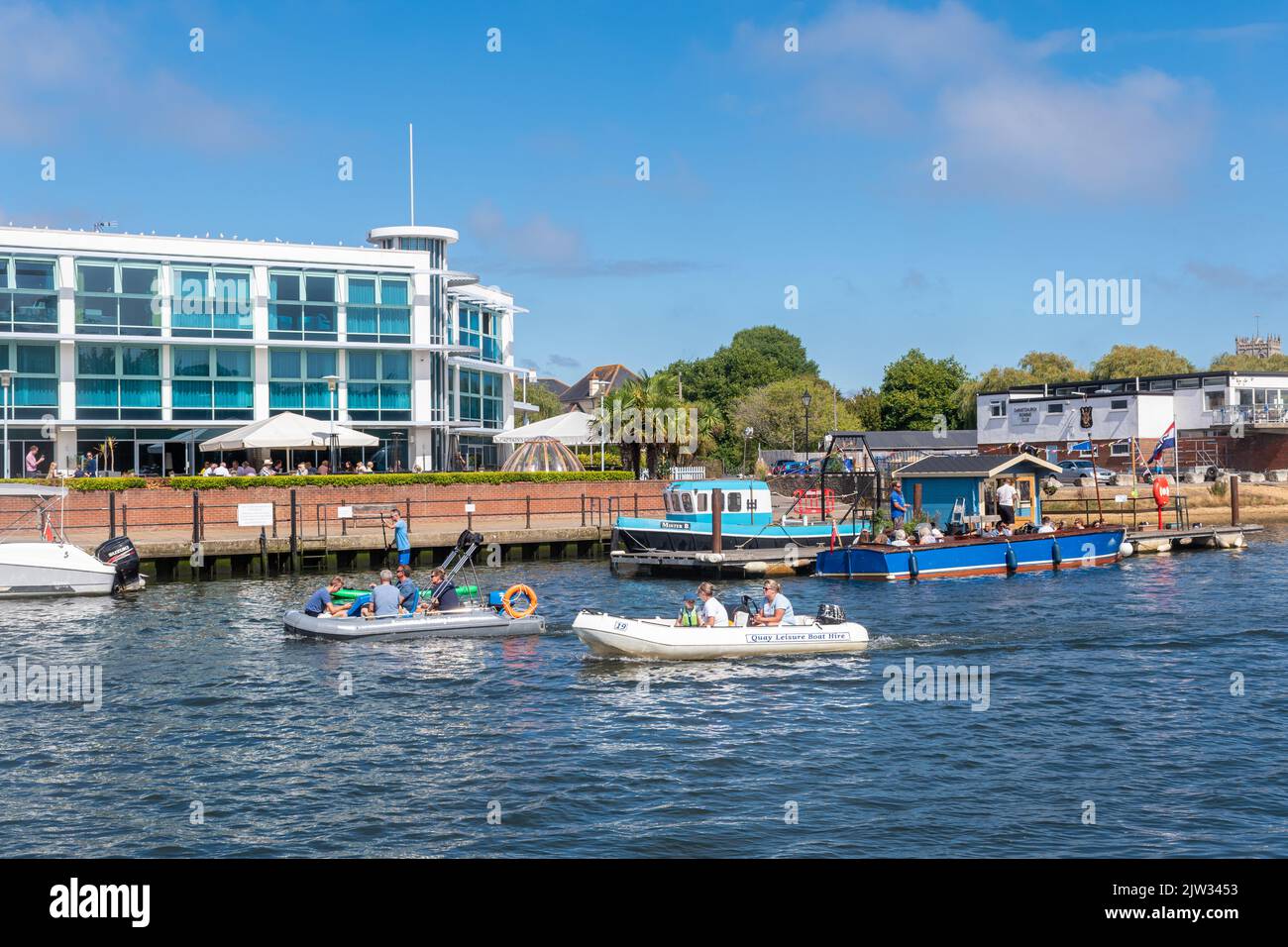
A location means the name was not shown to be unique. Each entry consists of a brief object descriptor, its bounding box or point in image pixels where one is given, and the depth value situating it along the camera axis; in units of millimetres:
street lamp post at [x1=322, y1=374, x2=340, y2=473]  50209
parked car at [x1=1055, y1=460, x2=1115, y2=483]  68156
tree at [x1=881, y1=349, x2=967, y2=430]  114250
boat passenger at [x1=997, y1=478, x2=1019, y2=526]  44062
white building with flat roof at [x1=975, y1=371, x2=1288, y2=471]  77188
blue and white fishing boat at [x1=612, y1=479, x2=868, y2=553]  42188
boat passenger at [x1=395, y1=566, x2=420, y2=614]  27219
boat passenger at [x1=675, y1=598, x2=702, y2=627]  24625
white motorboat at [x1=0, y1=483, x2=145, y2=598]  34375
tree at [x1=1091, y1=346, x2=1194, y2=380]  111938
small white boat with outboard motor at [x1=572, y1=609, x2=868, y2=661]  24328
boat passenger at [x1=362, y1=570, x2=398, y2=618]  26859
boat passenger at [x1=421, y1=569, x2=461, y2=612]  27391
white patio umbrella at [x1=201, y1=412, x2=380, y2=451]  46406
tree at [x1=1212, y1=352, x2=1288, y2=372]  118625
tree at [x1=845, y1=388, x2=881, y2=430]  118062
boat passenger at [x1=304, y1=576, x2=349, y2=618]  27359
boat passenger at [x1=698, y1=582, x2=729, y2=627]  24469
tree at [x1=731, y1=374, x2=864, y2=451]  107625
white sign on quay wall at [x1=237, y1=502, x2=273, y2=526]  43031
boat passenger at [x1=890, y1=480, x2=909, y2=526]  43188
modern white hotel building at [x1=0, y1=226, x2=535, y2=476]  52625
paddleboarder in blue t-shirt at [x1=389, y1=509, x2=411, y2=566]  38219
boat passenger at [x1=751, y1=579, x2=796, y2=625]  25094
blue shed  46219
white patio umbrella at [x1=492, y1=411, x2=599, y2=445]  57844
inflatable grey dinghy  26688
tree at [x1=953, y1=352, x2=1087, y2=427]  113938
